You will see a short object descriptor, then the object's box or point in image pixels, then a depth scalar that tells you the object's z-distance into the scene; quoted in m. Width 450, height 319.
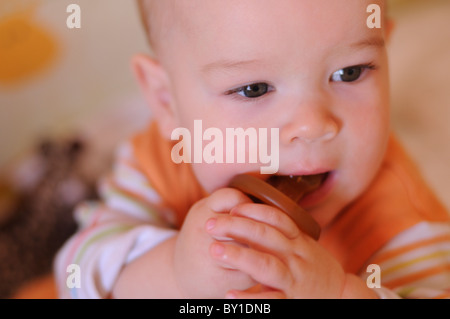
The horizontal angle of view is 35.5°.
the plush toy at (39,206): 0.46
